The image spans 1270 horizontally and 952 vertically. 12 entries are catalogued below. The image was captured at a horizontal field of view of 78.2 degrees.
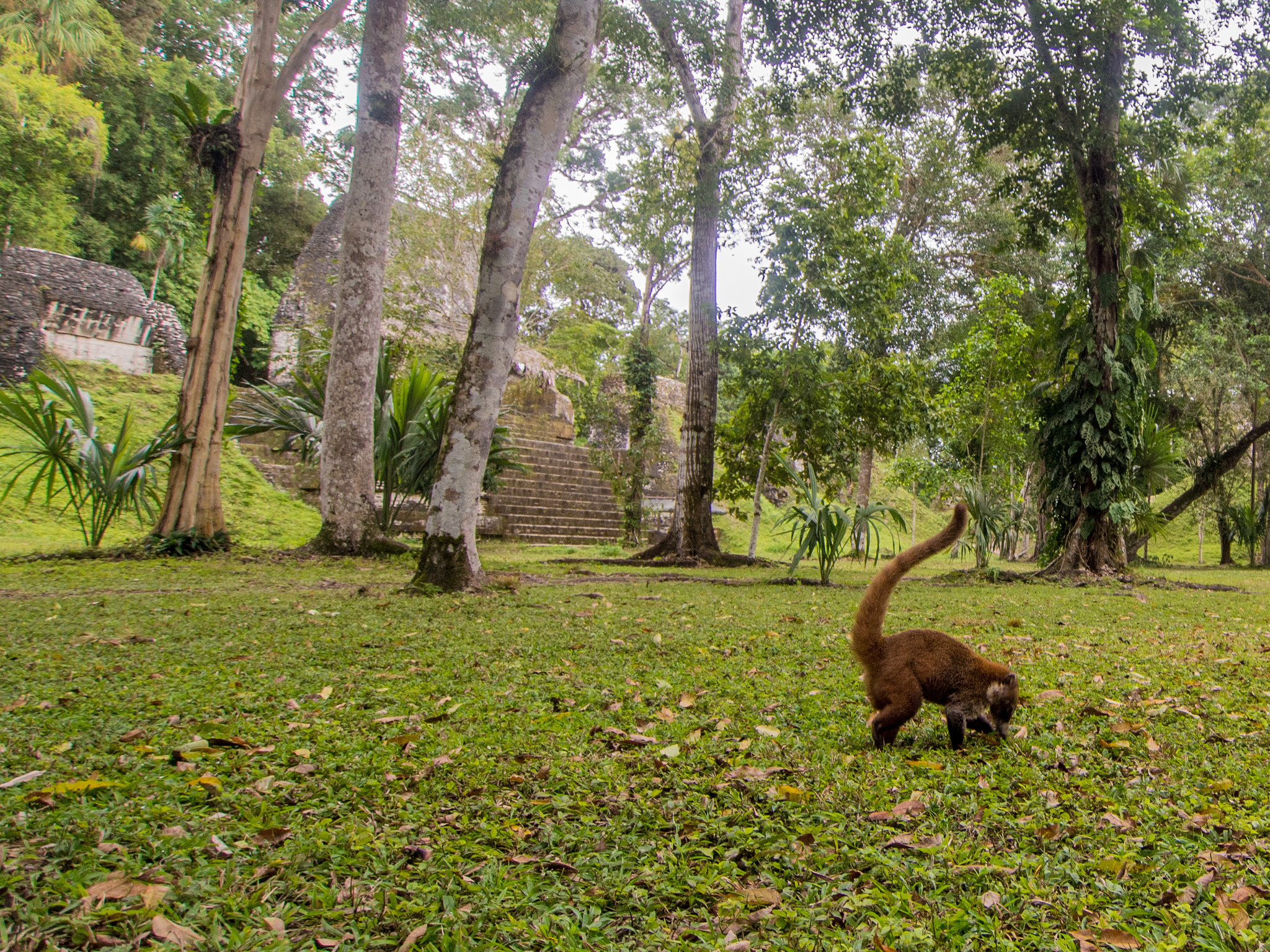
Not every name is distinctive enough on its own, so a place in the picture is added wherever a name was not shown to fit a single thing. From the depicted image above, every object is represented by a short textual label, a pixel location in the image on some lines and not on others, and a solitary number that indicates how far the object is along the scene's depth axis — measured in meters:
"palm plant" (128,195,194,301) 27.17
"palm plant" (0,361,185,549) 7.17
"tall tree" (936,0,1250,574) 9.30
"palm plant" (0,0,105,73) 22.31
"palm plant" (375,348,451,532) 8.42
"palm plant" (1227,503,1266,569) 18.44
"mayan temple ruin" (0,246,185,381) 15.77
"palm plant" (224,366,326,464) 9.08
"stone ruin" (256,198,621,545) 14.50
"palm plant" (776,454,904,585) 7.21
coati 2.45
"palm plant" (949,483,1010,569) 8.86
